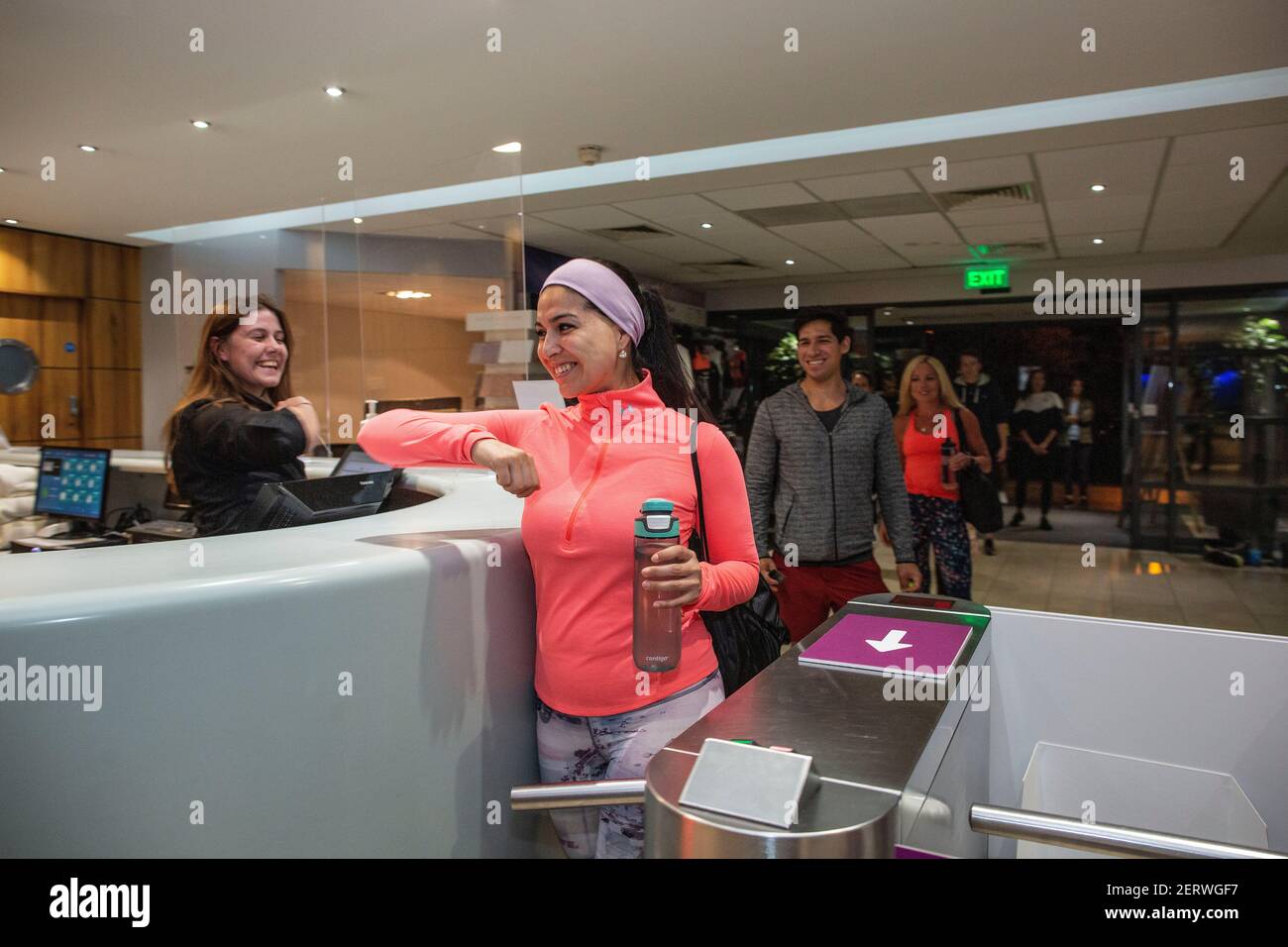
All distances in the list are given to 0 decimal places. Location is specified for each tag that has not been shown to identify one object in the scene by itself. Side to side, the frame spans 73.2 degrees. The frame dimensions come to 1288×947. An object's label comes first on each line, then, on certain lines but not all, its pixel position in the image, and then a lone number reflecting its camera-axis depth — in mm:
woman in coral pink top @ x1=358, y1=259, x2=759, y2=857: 1389
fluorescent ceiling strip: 4172
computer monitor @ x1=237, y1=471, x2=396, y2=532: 1530
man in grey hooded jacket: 2750
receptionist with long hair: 1859
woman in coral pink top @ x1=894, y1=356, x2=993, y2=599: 3658
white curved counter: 916
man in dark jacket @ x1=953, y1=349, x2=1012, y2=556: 5562
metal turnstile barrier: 779
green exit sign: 8508
